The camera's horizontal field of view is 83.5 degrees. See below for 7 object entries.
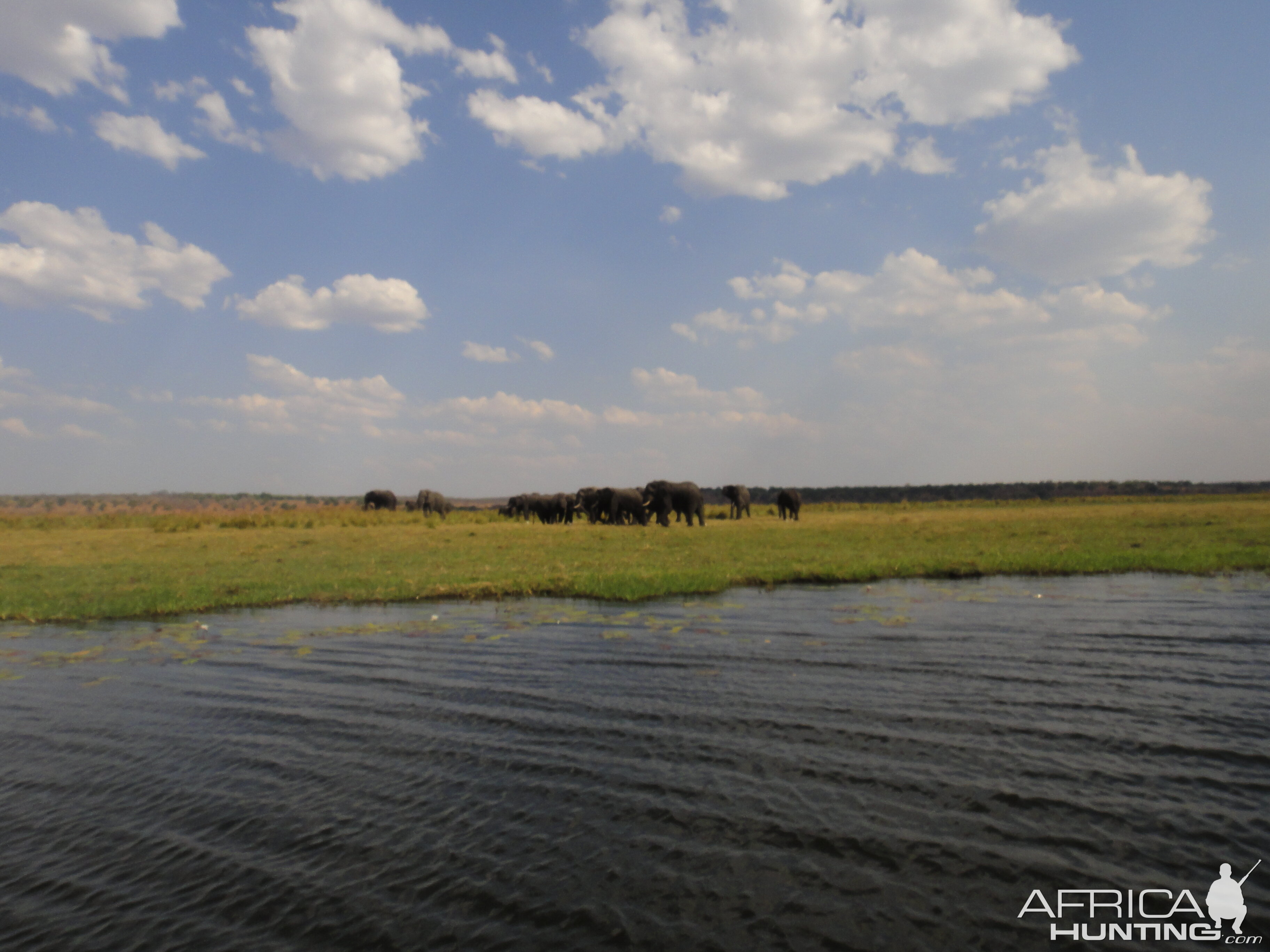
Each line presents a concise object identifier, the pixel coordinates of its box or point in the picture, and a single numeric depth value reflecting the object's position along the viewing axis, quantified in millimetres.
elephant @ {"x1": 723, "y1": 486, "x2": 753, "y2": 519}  52375
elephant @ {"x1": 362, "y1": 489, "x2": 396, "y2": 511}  63938
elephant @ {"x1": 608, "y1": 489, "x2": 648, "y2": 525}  40062
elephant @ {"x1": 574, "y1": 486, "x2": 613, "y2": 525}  42125
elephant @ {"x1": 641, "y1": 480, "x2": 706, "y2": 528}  41250
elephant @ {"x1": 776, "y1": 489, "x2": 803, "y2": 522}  47594
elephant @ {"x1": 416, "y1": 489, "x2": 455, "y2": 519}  58500
